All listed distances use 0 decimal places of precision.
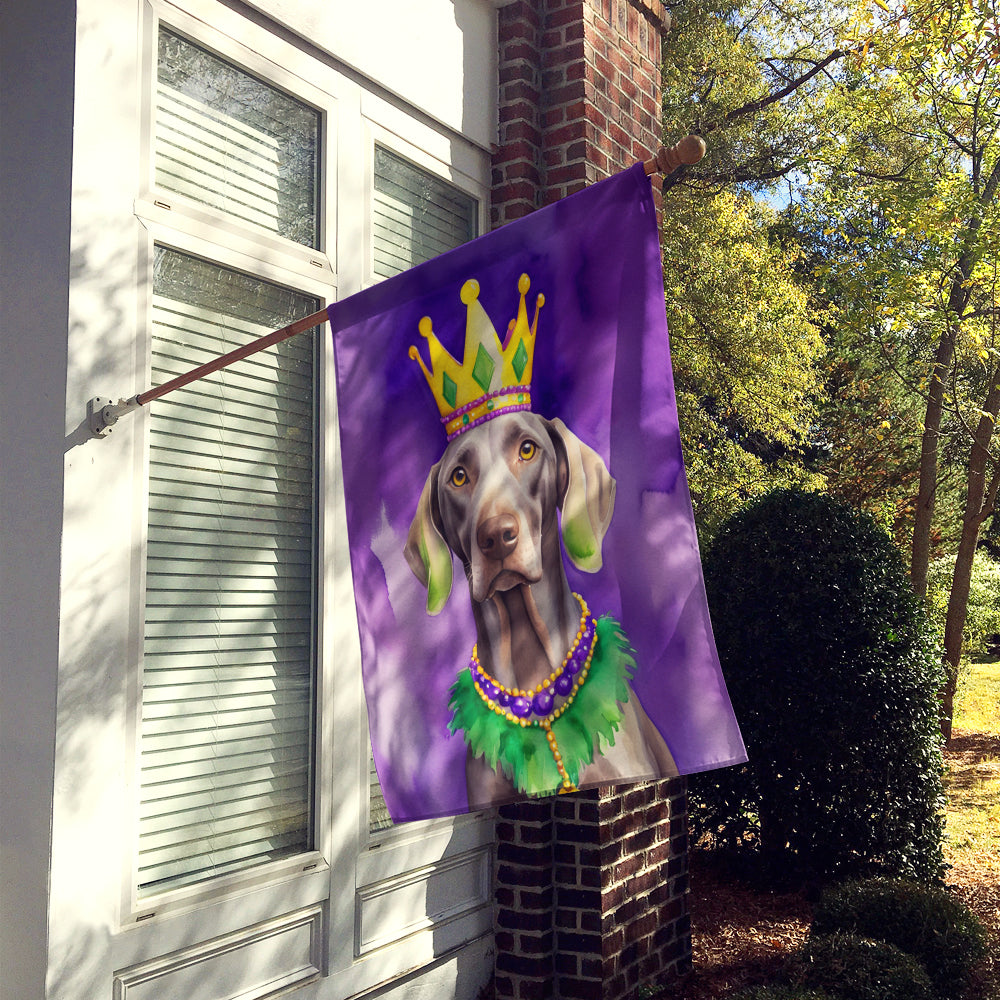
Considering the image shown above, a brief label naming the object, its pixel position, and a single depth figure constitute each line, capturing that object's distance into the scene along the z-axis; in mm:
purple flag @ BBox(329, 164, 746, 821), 2465
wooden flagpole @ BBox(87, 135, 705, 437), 2617
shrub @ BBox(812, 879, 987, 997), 4512
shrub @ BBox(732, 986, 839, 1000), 3842
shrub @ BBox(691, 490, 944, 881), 5941
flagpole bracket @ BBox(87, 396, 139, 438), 2877
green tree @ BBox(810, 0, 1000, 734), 8008
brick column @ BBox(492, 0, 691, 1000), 4383
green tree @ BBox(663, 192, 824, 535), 12016
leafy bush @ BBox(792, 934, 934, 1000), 4066
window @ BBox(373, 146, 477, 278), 4152
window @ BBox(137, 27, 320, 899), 3123
